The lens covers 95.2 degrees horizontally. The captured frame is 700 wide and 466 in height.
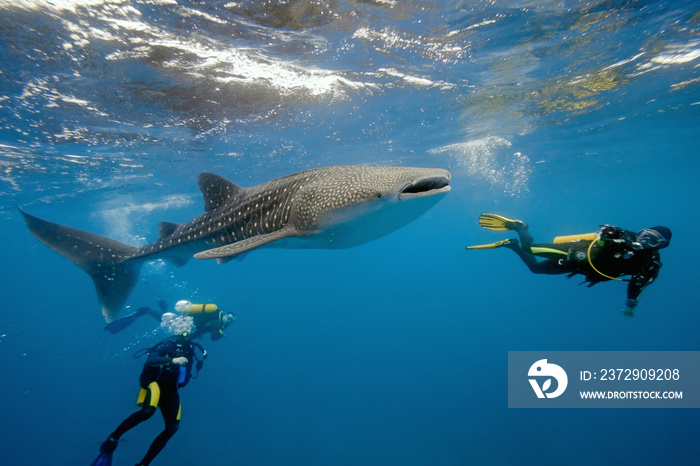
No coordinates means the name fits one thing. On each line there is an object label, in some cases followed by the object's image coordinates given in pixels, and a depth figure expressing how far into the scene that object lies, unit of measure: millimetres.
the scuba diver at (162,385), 5312
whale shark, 3414
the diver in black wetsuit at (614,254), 5105
